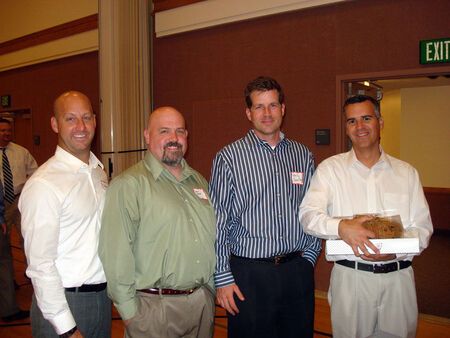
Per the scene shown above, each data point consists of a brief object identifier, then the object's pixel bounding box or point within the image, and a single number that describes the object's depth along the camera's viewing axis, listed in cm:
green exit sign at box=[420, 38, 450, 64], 351
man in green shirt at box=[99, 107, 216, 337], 166
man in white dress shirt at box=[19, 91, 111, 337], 153
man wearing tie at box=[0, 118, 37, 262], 434
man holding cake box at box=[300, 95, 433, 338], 197
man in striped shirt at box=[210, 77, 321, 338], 199
